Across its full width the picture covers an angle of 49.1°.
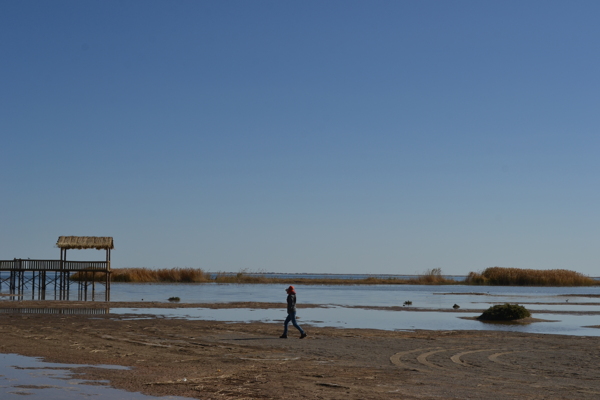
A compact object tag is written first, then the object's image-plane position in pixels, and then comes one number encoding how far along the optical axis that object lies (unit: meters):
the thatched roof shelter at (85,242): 54.28
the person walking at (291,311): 20.86
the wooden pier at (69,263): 53.94
